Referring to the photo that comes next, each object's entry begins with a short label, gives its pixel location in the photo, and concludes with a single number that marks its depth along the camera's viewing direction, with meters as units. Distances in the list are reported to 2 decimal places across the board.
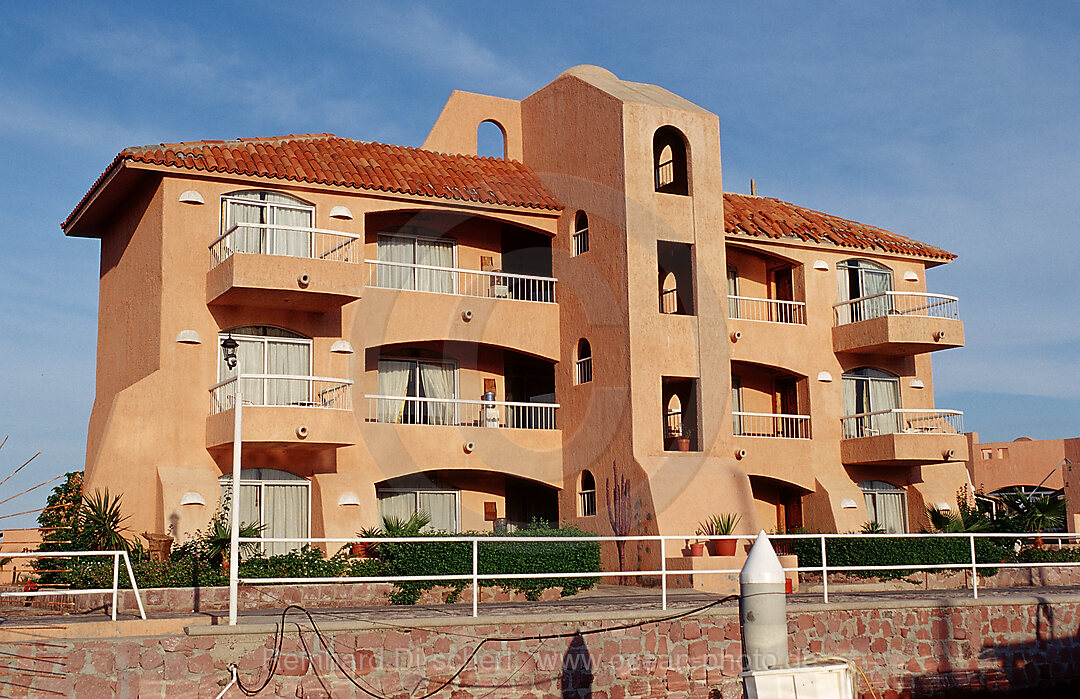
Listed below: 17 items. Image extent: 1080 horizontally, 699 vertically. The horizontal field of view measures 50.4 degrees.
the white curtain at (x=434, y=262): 28.58
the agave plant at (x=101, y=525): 21.53
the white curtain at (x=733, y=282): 32.53
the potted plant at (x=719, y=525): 26.08
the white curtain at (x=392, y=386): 27.77
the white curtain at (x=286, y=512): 25.09
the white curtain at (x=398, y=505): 28.08
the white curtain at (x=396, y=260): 28.22
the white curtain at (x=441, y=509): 28.61
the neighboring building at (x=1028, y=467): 43.16
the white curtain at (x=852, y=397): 31.89
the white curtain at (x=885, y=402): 31.97
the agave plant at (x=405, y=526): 24.03
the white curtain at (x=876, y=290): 32.66
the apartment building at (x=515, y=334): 24.75
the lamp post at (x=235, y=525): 15.04
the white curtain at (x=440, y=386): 28.25
